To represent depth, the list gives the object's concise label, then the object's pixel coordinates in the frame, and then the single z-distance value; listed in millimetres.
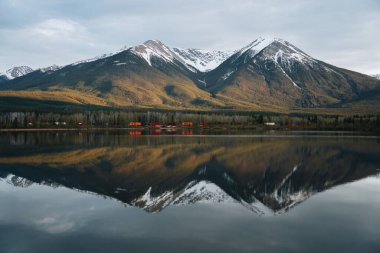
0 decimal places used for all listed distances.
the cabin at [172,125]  192438
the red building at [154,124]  194150
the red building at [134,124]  192400
